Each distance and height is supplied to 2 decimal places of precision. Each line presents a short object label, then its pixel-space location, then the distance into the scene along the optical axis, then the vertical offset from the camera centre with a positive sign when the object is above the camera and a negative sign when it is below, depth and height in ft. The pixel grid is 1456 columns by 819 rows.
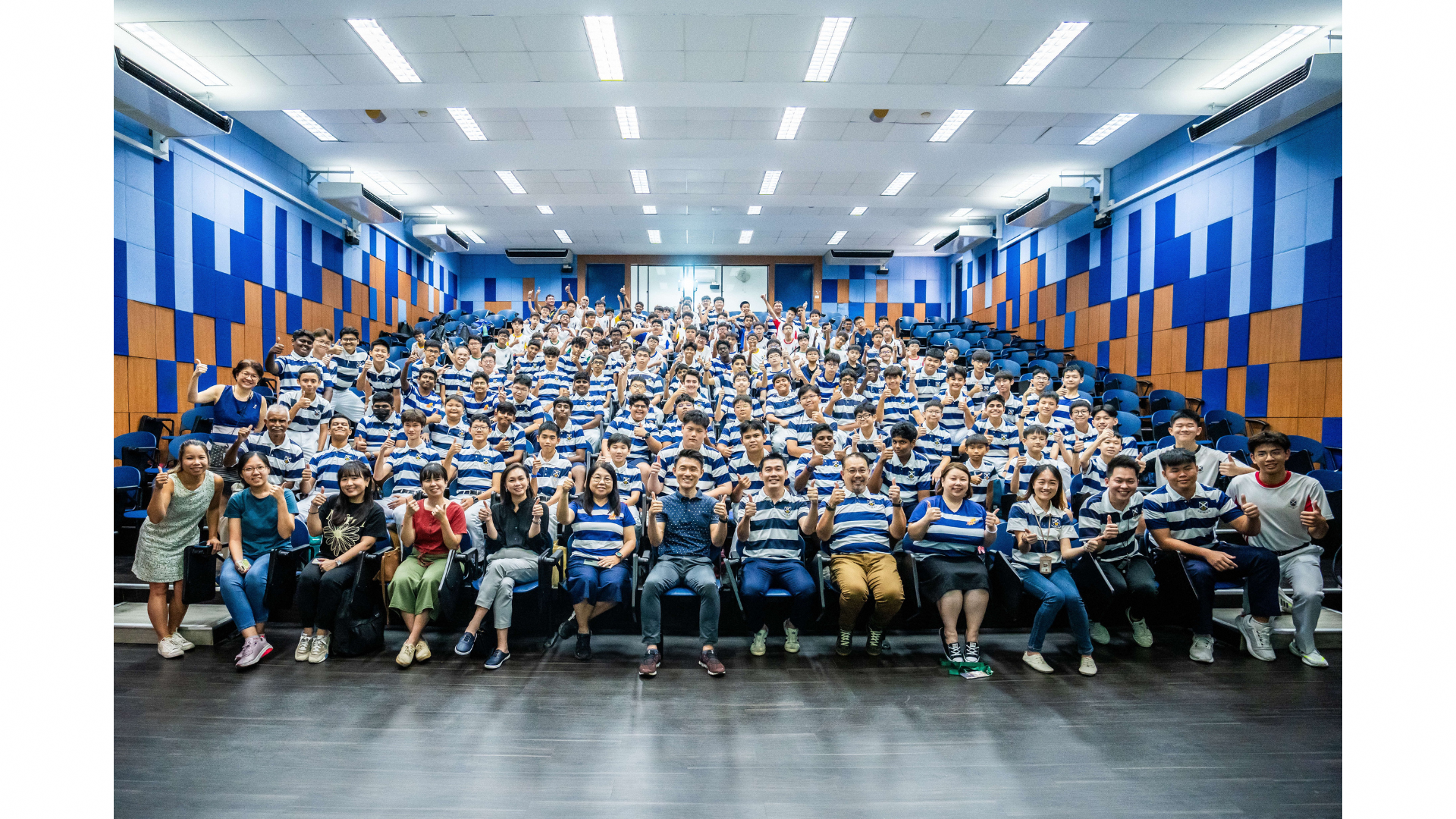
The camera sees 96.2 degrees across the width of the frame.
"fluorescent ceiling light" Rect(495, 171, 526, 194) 31.63 +10.53
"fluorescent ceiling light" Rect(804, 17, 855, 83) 17.80 +10.07
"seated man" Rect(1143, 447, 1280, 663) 11.33 -2.63
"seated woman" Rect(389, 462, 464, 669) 11.14 -2.91
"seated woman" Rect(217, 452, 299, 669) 11.05 -2.74
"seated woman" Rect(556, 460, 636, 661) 11.42 -2.81
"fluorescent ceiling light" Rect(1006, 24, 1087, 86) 17.88 +10.05
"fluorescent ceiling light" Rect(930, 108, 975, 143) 24.47 +10.58
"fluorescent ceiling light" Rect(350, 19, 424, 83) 17.84 +9.89
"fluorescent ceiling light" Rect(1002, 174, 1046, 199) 32.58 +10.93
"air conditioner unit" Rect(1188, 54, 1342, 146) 17.40 +8.53
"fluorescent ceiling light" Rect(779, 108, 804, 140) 24.46 +10.54
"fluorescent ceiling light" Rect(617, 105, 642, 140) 24.18 +10.43
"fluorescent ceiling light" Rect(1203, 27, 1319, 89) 18.06 +10.17
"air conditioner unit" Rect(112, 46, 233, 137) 17.16 +8.11
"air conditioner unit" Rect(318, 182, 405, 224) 29.89 +8.92
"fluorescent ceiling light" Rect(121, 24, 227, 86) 17.80 +9.81
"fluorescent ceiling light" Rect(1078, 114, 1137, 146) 25.50 +10.91
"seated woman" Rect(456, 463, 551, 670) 11.19 -2.85
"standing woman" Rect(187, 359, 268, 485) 15.93 -0.43
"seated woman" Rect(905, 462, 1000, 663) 11.18 -2.79
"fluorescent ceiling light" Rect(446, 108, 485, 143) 24.40 +10.35
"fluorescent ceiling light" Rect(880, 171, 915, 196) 31.76 +10.75
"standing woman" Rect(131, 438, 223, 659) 11.19 -2.53
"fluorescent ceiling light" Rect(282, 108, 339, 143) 25.09 +10.56
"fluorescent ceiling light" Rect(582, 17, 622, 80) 17.81 +9.99
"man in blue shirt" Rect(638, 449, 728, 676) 11.01 -2.79
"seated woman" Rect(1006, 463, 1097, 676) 11.50 -2.48
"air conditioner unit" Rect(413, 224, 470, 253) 39.58 +9.59
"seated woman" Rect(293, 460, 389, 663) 11.12 -2.82
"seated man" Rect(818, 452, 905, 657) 11.30 -2.76
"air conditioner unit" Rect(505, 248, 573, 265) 48.06 +10.16
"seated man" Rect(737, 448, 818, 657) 11.50 -2.81
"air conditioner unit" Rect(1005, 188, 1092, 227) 30.68 +9.25
